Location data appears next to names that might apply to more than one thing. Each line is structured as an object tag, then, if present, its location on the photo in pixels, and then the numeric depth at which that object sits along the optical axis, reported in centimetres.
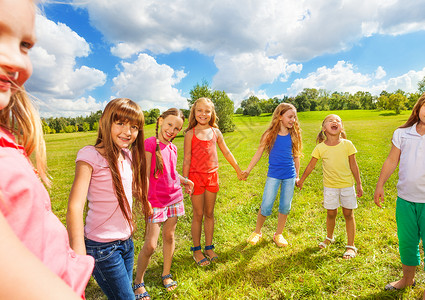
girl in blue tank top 399
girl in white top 261
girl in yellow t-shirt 361
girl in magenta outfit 287
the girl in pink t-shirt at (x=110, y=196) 182
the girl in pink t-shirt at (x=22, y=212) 35
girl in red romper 354
